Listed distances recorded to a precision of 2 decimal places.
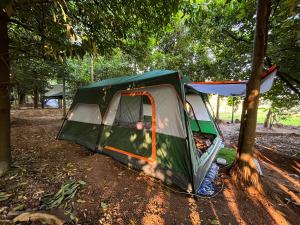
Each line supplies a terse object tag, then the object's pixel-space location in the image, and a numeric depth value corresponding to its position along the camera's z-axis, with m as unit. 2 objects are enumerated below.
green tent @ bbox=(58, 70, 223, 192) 3.33
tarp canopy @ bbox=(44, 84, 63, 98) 19.19
